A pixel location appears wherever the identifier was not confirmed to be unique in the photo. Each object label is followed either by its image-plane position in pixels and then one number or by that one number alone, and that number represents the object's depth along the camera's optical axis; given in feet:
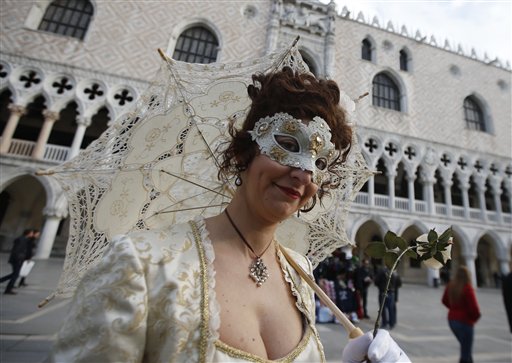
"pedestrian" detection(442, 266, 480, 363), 8.46
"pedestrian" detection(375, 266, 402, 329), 13.47
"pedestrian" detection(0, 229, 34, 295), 13.16
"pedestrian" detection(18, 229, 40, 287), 14.46
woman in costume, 1.86
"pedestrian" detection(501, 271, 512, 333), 8.59
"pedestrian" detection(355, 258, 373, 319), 15.01
